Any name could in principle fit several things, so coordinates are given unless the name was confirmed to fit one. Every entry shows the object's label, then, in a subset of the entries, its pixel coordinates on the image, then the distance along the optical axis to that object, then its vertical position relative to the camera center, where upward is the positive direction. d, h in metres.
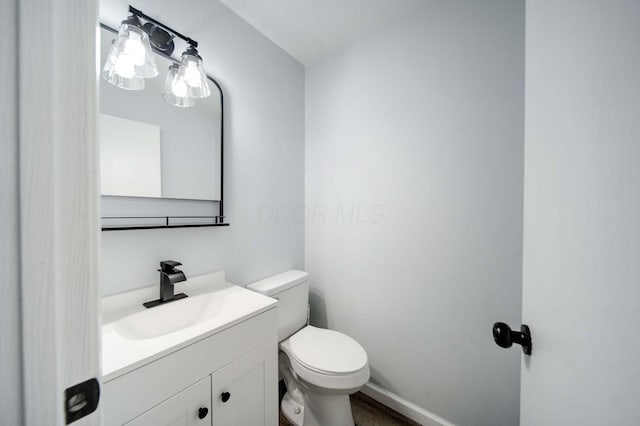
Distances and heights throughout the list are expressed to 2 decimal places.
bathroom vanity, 0.62 -0.50
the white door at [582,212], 0.35 +0.00
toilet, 1.06 -0.76
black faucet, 0.95 -0.32
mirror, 0.89 +0.29
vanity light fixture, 0.87 +0.63
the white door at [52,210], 0.25 +0.00
